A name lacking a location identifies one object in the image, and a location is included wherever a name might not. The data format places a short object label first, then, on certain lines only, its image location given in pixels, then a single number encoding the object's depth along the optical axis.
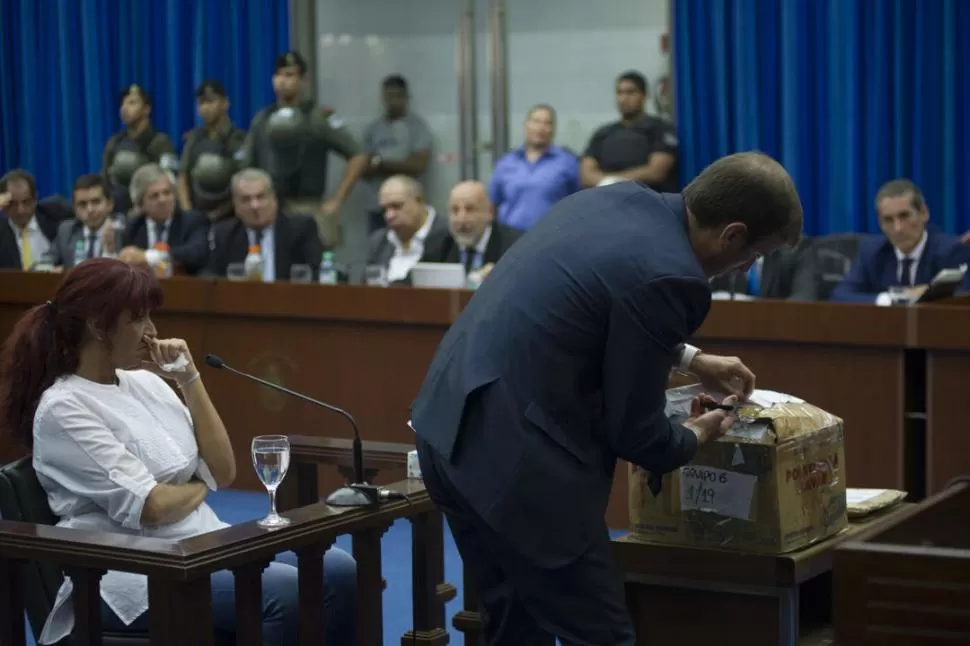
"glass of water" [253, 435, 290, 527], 2.53
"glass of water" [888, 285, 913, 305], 4.94
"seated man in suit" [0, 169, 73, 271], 7.47
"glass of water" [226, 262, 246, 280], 5.91
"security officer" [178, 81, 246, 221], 8.26
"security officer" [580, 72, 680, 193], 7.51
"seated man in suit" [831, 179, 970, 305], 5.52
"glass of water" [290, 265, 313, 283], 5.74
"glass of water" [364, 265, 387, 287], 5.78
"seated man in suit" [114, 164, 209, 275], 6.74
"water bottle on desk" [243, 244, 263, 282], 6.02
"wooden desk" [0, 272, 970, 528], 4.52
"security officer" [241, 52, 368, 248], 8.22
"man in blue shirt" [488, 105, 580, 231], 7.56
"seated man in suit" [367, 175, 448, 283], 6.15
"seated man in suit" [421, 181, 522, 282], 5.79
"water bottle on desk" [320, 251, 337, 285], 5.87
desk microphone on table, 2.64
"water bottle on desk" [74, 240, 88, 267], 6.84
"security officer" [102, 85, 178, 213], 8.77
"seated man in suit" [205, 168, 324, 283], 6.30
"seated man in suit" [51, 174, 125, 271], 7.08
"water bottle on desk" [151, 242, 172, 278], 6.16
